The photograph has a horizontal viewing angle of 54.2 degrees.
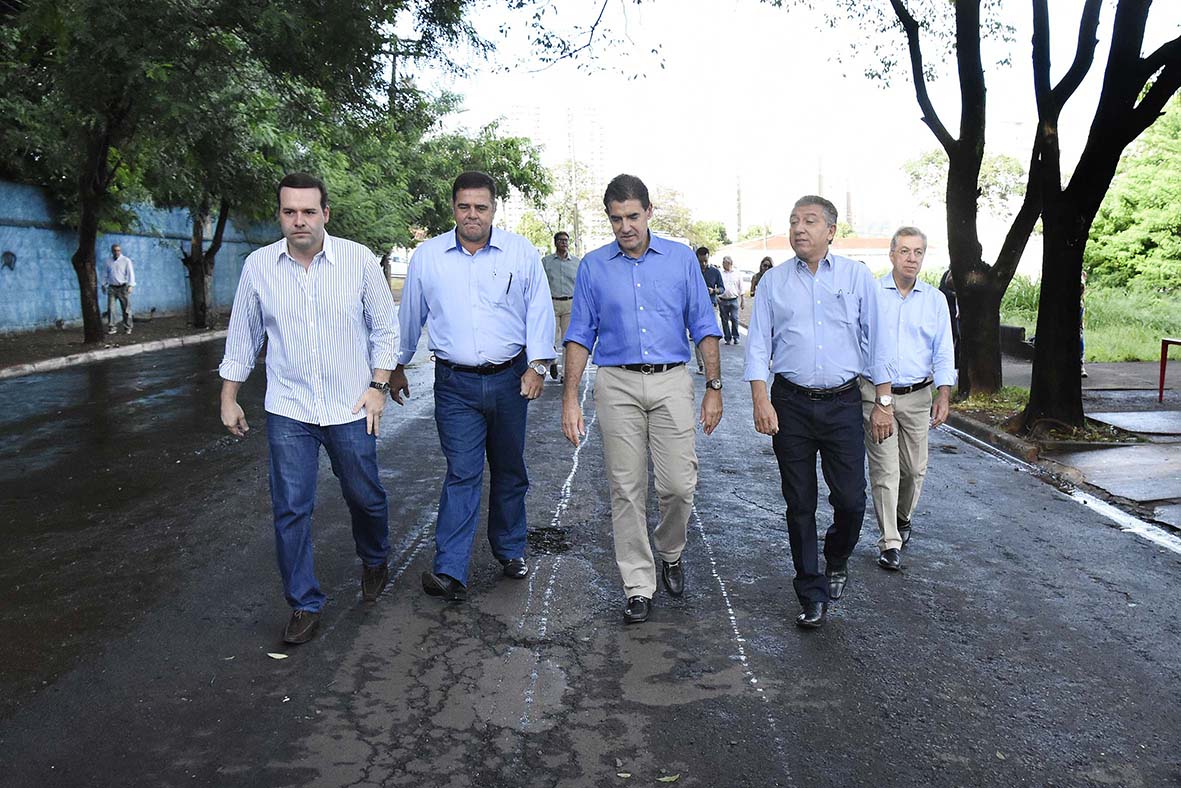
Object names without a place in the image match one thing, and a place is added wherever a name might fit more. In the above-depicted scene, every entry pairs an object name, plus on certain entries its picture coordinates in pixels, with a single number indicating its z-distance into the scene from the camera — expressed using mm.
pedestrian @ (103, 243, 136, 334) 23984
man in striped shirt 4824
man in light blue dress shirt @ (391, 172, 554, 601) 5371
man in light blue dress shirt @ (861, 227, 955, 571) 6109
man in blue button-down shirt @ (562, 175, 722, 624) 5062
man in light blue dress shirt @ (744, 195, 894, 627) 5023
